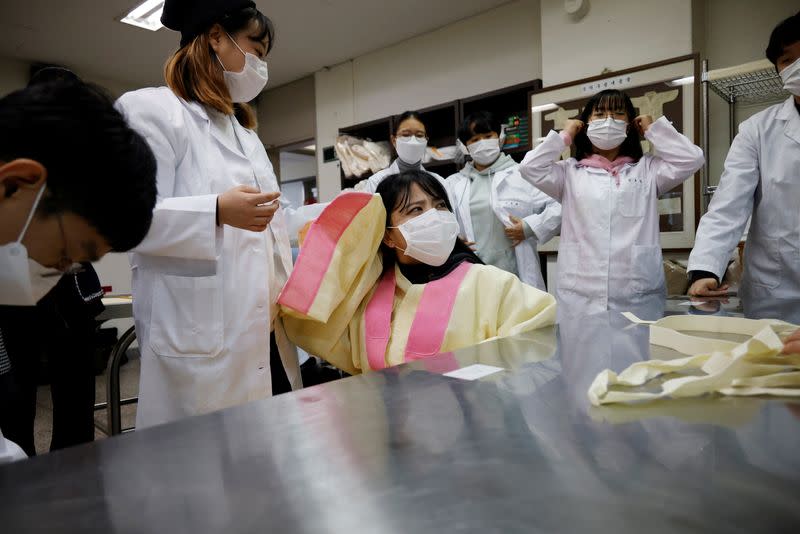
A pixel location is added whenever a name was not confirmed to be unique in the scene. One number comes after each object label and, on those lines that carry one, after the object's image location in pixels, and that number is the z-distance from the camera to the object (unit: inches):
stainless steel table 13.8
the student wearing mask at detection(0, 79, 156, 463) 20.1
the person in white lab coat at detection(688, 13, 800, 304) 66.4
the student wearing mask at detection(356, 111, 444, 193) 114.5
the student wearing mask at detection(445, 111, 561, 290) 104.7
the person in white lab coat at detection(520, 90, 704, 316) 78.1
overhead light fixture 147.7
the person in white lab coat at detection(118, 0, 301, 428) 40.1
